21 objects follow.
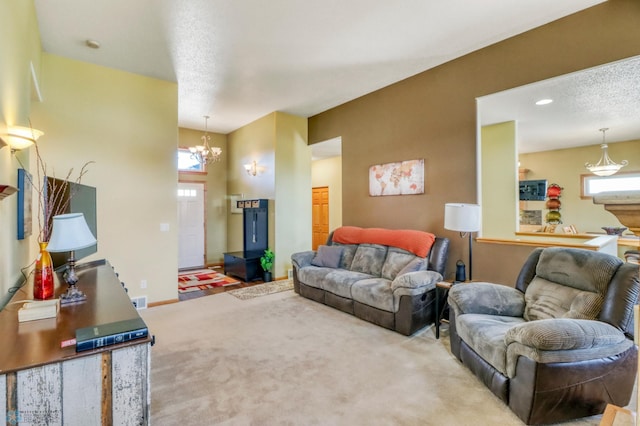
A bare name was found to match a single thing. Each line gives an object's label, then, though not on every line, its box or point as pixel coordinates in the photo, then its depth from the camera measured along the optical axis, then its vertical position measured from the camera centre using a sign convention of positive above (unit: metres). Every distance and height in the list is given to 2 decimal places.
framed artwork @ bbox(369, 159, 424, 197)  4.19 +0.49
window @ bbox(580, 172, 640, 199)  6.25 +0.59
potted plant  5.62 -0.93
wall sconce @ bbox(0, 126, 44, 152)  2.01 +0.54
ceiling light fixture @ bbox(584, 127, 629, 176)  5.42 +0.74
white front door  6.84 -0.24
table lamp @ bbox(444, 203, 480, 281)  3.13 -0.07
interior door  7.95 -0.07
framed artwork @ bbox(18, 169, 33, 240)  2.34 +0.09
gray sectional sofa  3.21 -0.80
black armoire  5.73 -0.52
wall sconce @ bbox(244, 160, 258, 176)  6.25 +0.92
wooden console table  1.09 -0.62
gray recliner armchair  1.79 -0.86
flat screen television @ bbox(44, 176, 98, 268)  2.24 +0.11
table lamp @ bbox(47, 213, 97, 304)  1.70 -0.13
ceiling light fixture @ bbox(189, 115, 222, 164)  5.71 +1.17
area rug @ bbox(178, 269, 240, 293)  5.32 -1.26
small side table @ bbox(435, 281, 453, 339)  3.14 -0.90
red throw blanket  3.79 -0.36
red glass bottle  1.79 -0.36
